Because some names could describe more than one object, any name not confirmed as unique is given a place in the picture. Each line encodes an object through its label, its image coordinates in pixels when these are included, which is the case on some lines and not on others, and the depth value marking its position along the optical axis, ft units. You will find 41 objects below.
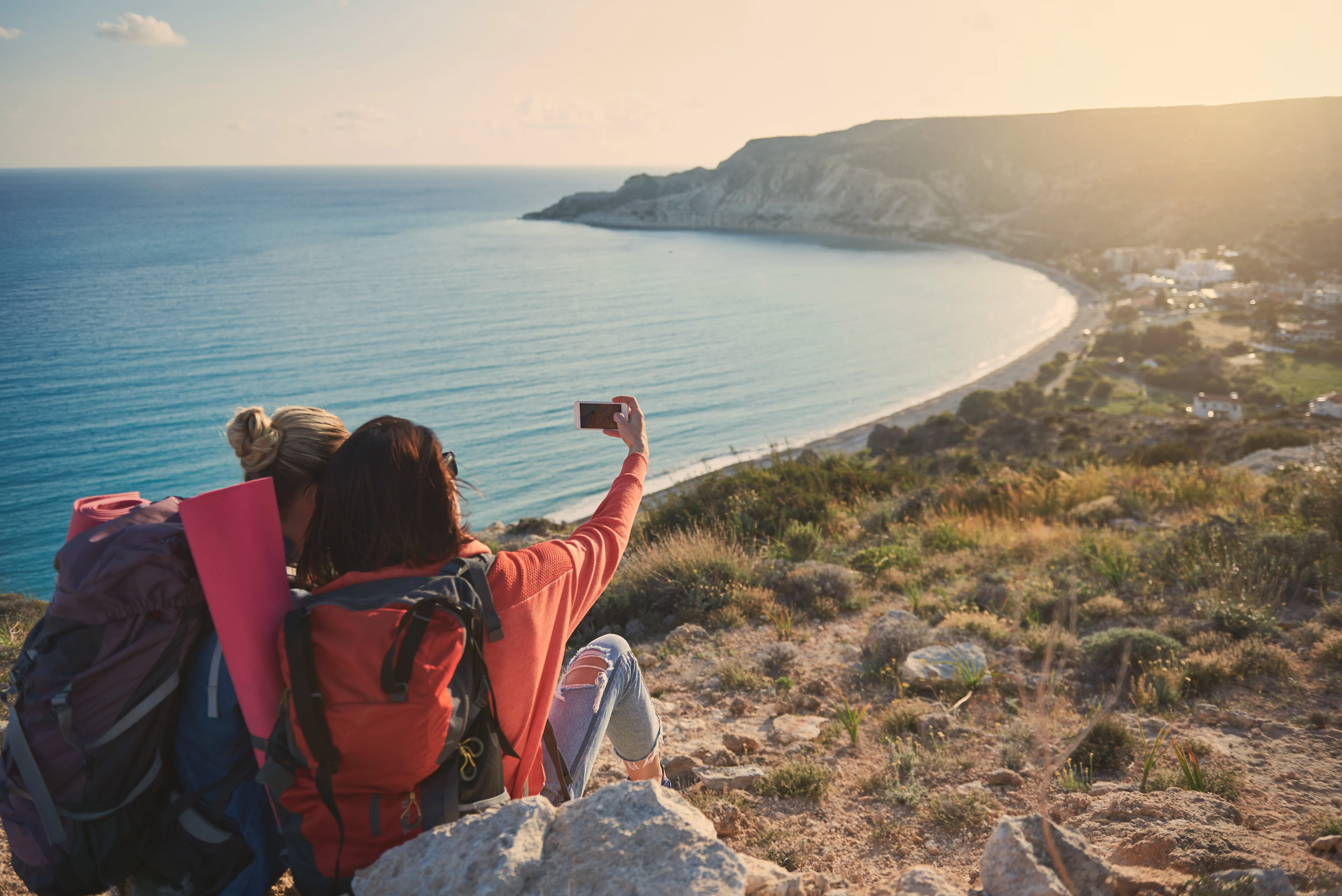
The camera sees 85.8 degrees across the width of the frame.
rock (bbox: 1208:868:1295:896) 6.05
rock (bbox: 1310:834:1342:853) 7.49
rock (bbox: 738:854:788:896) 6.28
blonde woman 4.56
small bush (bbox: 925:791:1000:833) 8.93
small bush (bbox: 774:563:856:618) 16.83
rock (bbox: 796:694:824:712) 12.48
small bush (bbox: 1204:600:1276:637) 13.82
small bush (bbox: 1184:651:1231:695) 12.37
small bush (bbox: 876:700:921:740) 11.41
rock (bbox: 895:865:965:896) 6.34
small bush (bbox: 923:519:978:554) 20.99
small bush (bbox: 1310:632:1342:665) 12.67
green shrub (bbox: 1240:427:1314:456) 54.80
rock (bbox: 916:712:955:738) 11.27
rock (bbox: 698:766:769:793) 10.03
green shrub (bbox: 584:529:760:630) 16.94
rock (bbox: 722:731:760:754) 11.21
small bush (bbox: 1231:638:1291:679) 12.56
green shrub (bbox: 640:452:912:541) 24.54
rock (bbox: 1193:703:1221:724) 11.38
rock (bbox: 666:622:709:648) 15.49
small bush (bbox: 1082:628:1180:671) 13.25
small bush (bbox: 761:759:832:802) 9.82
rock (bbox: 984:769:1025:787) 9.81
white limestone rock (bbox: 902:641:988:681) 12.91
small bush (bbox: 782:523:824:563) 21.16
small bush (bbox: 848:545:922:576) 19.20
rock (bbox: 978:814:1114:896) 6.00
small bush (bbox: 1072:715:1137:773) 10.16
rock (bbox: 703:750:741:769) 10.85
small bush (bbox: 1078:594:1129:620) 15.53
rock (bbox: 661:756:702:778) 10.50
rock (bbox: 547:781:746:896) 5.01
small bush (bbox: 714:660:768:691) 13.41
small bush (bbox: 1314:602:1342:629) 13.97
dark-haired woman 4.77
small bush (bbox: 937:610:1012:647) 14.44
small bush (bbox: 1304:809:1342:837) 7.95
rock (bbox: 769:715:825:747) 11.49
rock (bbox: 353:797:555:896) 4.73
